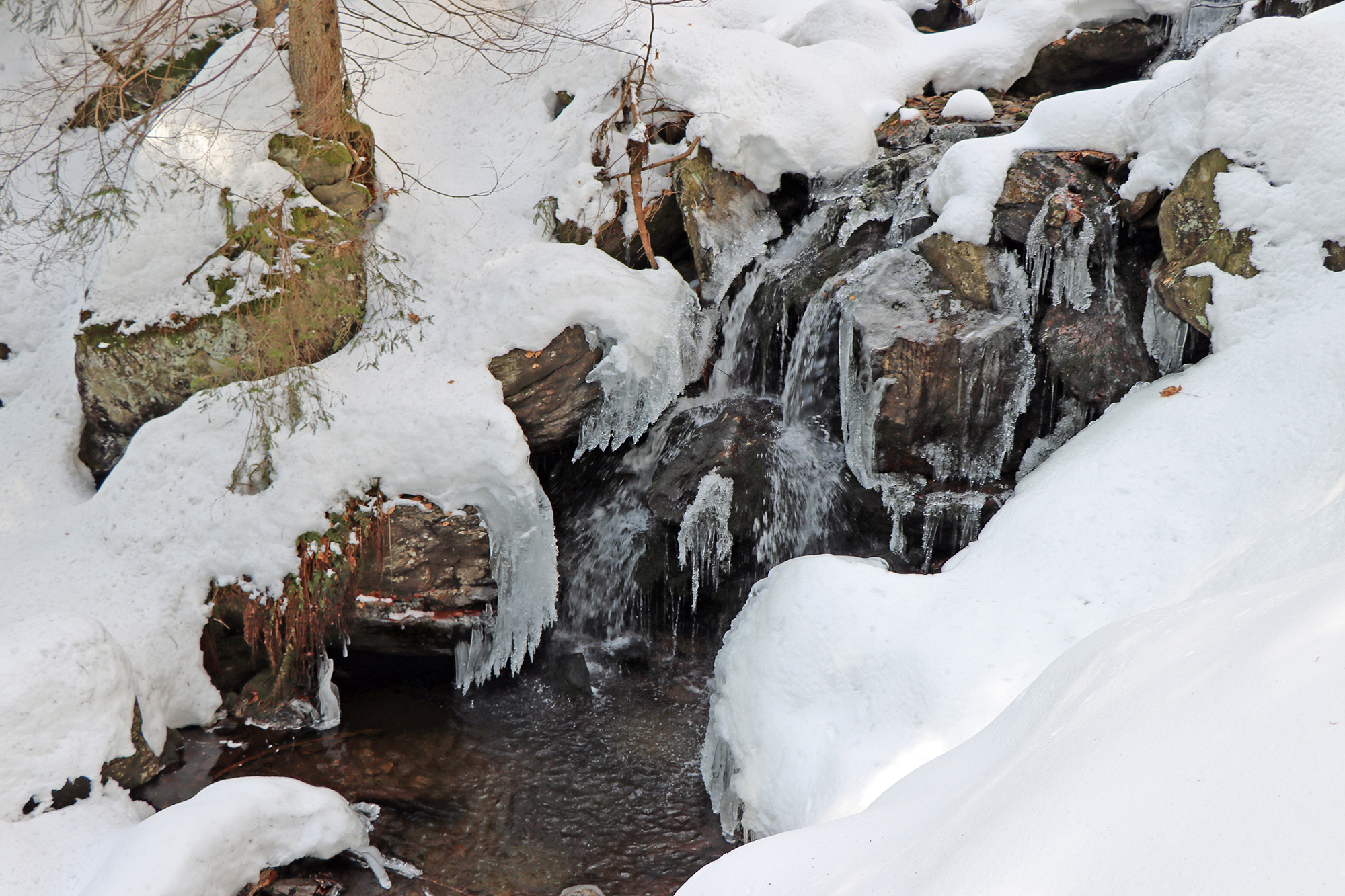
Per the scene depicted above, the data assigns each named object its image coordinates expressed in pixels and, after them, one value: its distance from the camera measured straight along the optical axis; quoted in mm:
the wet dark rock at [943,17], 9117
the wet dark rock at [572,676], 5223
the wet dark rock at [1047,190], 4988
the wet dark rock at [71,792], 3682
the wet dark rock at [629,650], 5430
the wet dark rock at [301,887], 3551
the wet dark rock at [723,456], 5273
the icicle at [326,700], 4879
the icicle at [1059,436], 4641
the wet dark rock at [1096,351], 4594
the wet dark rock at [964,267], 4902
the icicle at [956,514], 4746
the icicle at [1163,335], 4551
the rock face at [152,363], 5289
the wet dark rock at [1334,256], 4164
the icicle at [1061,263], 4875
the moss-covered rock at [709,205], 6109
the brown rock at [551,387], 5250
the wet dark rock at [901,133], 6539
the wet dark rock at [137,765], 3994
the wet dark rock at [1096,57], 7488
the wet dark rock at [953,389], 4664
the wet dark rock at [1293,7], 6625
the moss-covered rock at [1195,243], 4402
